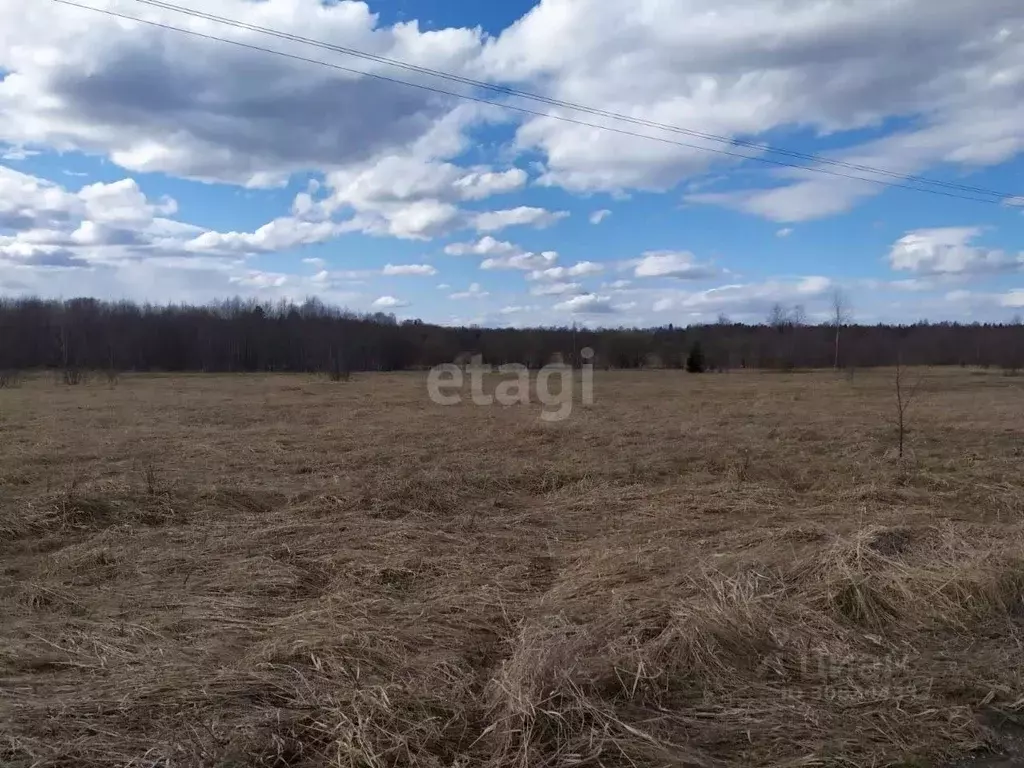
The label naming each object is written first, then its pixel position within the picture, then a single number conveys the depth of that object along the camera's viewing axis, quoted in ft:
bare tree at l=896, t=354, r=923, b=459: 99.88
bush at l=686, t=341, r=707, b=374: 199.76
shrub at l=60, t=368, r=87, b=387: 127.15
